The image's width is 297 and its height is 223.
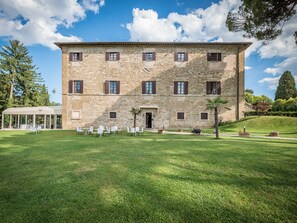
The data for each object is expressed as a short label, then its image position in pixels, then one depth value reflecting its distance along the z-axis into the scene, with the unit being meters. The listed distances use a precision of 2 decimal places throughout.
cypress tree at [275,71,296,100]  35.72
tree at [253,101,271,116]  18.28
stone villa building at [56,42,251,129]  19.11
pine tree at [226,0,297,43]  6.54
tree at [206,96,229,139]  11.19
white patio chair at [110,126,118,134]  13.77
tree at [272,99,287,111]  20.17
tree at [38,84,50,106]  39.53
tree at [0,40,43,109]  26.86
